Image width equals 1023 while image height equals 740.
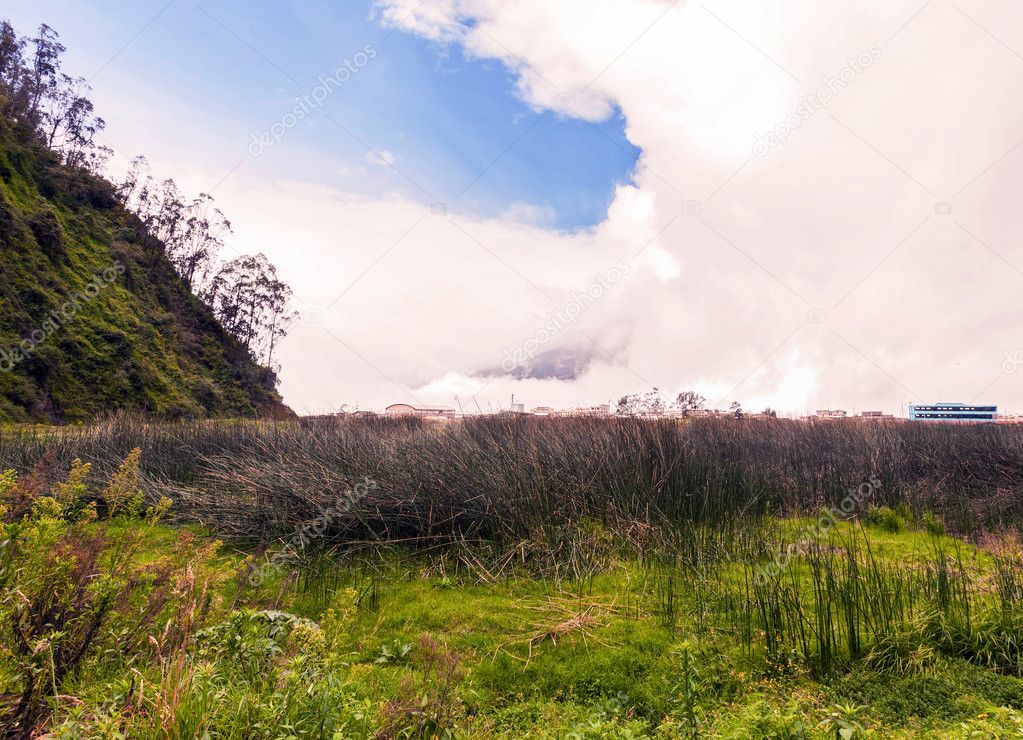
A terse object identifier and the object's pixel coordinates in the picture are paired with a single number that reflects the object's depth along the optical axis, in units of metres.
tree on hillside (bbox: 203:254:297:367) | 43.53
